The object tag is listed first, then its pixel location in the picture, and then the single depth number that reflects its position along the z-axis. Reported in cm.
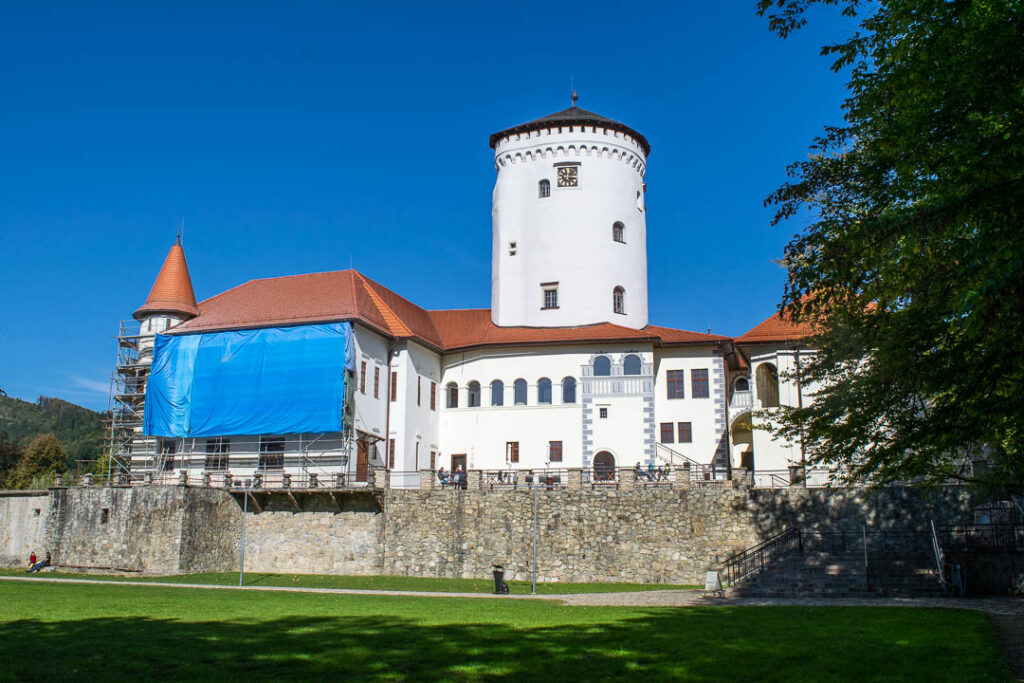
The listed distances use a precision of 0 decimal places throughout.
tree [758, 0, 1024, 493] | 973
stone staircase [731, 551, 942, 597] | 2423
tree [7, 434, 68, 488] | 5912
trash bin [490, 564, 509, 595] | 2600
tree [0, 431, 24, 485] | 6103
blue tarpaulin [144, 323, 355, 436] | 3688
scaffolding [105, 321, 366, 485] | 3684
